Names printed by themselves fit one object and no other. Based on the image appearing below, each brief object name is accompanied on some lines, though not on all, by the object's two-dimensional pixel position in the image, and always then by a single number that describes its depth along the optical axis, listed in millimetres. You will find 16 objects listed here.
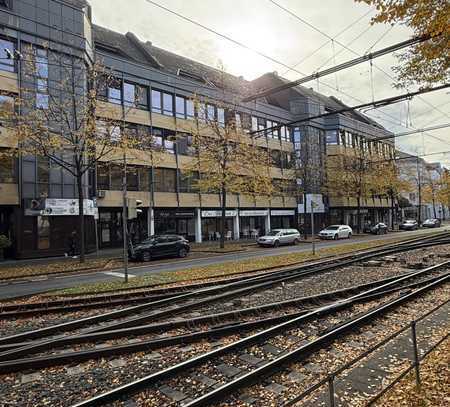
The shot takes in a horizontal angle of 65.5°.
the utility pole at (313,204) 20305
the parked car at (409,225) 52075
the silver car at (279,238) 29172
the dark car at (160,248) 20891
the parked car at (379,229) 43512
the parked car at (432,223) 57469
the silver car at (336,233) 35438
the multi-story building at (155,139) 22922
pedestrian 23005
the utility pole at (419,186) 59344
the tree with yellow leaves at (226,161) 26109
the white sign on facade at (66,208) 23578
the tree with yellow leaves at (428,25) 6241
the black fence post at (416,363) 4216
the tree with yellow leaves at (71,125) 17609
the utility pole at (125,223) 12560
